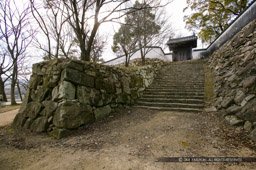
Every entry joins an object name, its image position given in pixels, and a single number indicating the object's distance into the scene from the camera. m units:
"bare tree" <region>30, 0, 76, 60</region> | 6.23
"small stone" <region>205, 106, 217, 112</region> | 3.58
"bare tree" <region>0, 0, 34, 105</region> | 8.58
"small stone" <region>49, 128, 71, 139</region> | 2.72
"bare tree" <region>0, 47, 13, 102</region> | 10.81
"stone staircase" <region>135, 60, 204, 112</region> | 4.39
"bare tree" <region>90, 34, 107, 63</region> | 10.58
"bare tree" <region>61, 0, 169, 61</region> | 5.08
